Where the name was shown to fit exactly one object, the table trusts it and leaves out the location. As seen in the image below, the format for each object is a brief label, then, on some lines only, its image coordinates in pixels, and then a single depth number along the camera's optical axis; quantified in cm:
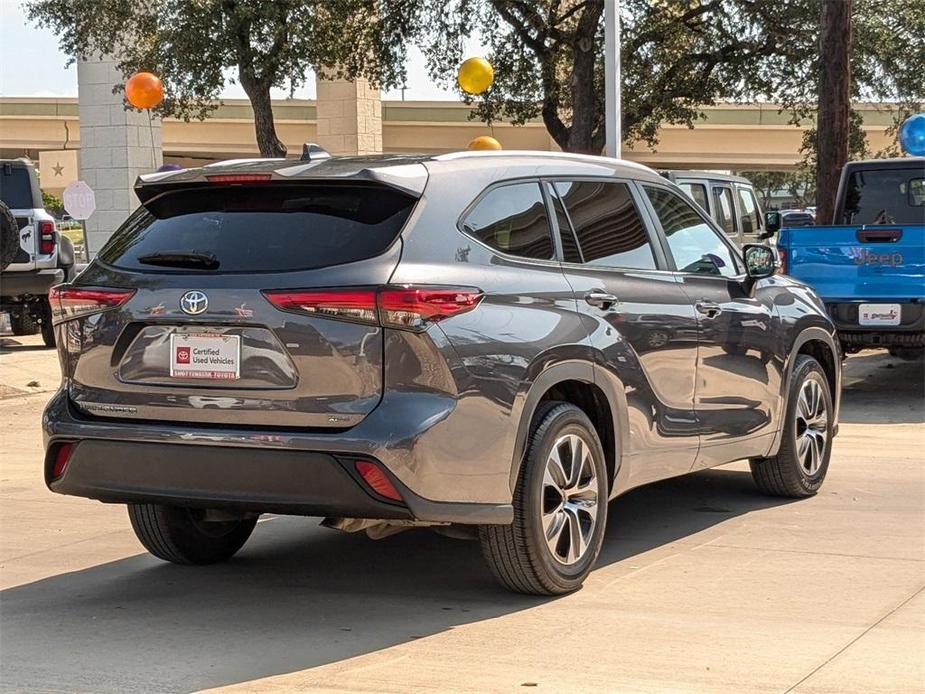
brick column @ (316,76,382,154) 3472
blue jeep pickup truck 1230
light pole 1625
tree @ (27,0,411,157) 2509
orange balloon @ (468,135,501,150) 2072
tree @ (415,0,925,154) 2742
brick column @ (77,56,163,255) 3044
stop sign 2336
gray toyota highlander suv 513
